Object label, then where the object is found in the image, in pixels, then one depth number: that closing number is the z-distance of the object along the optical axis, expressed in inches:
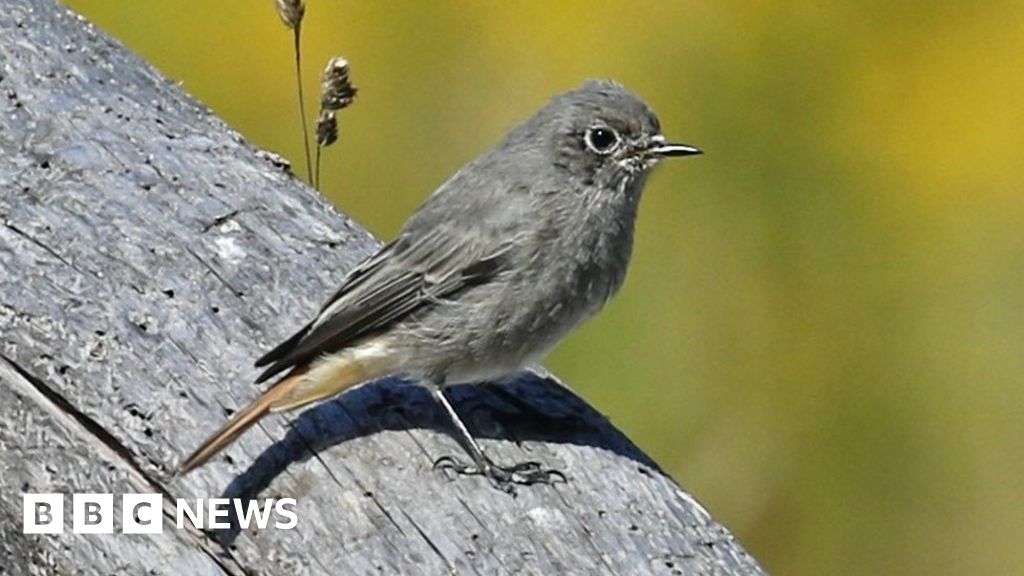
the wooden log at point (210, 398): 309.7
